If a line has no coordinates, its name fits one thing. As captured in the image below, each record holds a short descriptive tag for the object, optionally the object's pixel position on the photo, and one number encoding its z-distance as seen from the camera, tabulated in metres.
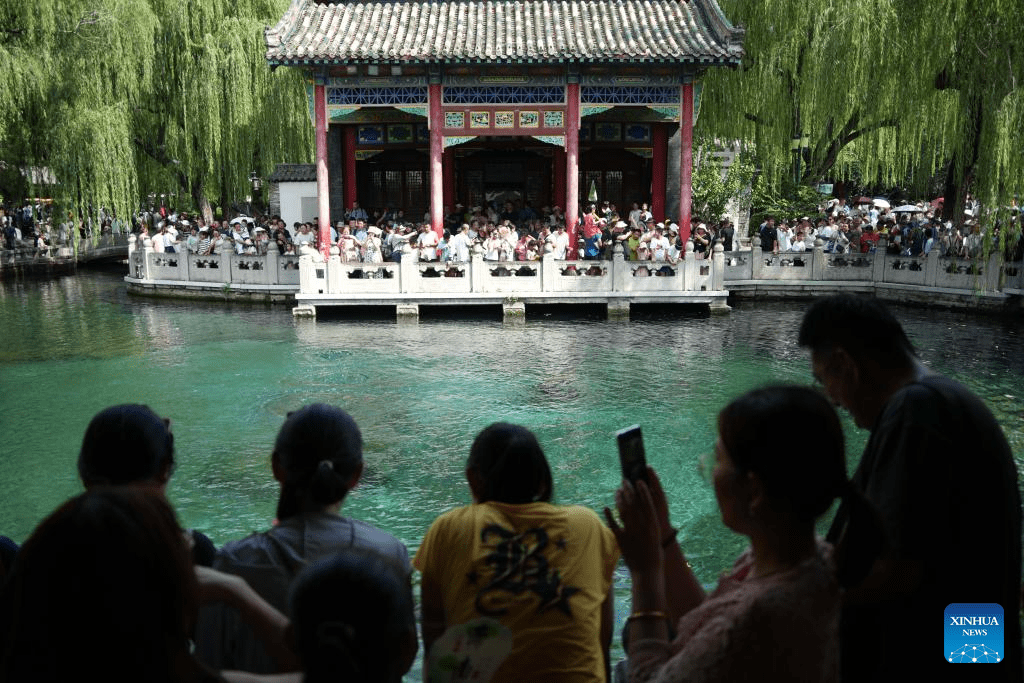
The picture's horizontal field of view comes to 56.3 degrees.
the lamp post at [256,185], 27.23
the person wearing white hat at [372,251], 16.48
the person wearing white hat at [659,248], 16.42
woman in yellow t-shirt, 2.36
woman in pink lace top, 1.69
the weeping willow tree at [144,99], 19.09
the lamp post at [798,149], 22.11
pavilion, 16.80
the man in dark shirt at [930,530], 2.05
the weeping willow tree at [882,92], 12.66
